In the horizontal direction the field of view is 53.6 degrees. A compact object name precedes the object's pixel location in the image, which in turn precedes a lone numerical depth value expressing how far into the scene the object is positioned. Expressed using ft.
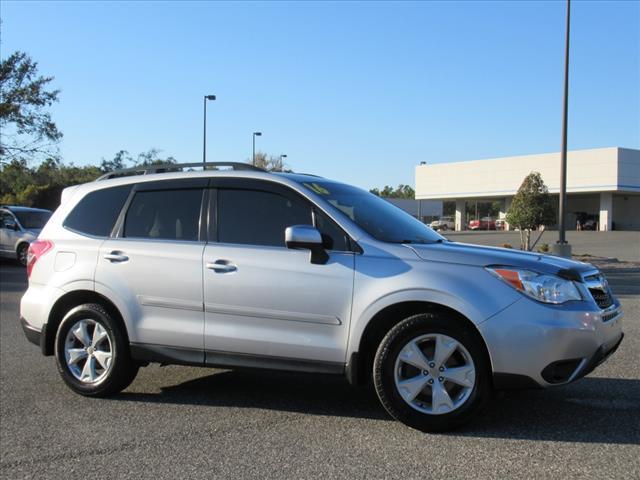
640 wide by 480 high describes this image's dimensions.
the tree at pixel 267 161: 212.74
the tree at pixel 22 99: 94.38
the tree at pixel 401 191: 461.08
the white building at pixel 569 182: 183.21
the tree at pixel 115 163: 275.39
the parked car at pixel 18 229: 63.72
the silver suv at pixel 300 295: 13.75
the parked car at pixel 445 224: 237.59
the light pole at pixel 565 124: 63.41
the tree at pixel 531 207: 73.15
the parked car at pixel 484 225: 239.50
